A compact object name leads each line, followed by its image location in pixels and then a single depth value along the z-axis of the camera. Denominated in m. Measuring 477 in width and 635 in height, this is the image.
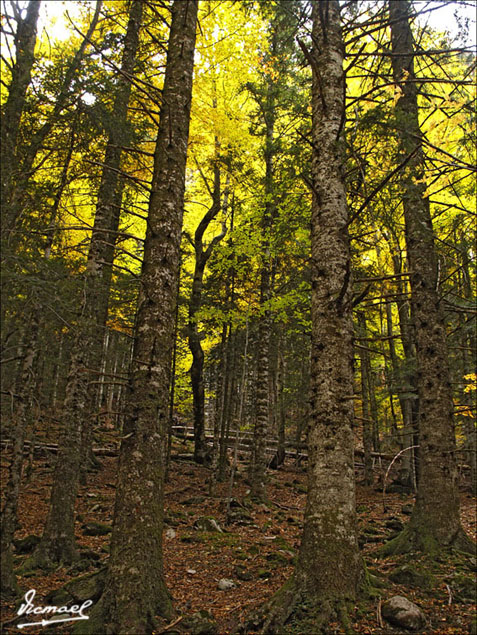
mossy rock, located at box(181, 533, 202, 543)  8.11
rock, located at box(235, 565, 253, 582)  5.89
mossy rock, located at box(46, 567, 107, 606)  4.11
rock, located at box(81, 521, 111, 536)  8.02
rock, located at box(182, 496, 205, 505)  11.25
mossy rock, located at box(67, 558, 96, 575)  6.02
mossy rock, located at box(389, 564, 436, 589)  4.62
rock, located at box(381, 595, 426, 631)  3.49
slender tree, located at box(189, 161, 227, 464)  15.83
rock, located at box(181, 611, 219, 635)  3.90
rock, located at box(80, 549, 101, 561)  6.57
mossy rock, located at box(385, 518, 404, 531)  9.39
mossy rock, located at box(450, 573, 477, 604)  4.21
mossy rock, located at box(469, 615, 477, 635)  3.47
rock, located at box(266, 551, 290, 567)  6.46
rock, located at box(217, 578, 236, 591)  5.52
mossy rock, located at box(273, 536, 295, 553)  7.46
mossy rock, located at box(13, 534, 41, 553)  6.83
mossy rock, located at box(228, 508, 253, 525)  9.59
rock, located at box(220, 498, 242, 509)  10.64
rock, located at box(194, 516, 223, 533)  8.90
